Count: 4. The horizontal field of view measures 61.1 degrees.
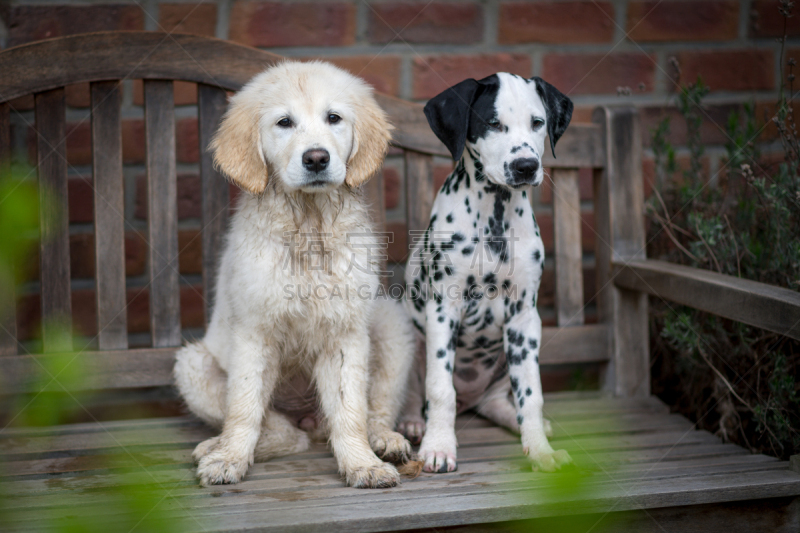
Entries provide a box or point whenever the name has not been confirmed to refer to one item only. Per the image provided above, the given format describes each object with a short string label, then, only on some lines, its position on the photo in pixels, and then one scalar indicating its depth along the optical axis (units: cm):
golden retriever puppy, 227
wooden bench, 203
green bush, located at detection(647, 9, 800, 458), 269
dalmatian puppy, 237
